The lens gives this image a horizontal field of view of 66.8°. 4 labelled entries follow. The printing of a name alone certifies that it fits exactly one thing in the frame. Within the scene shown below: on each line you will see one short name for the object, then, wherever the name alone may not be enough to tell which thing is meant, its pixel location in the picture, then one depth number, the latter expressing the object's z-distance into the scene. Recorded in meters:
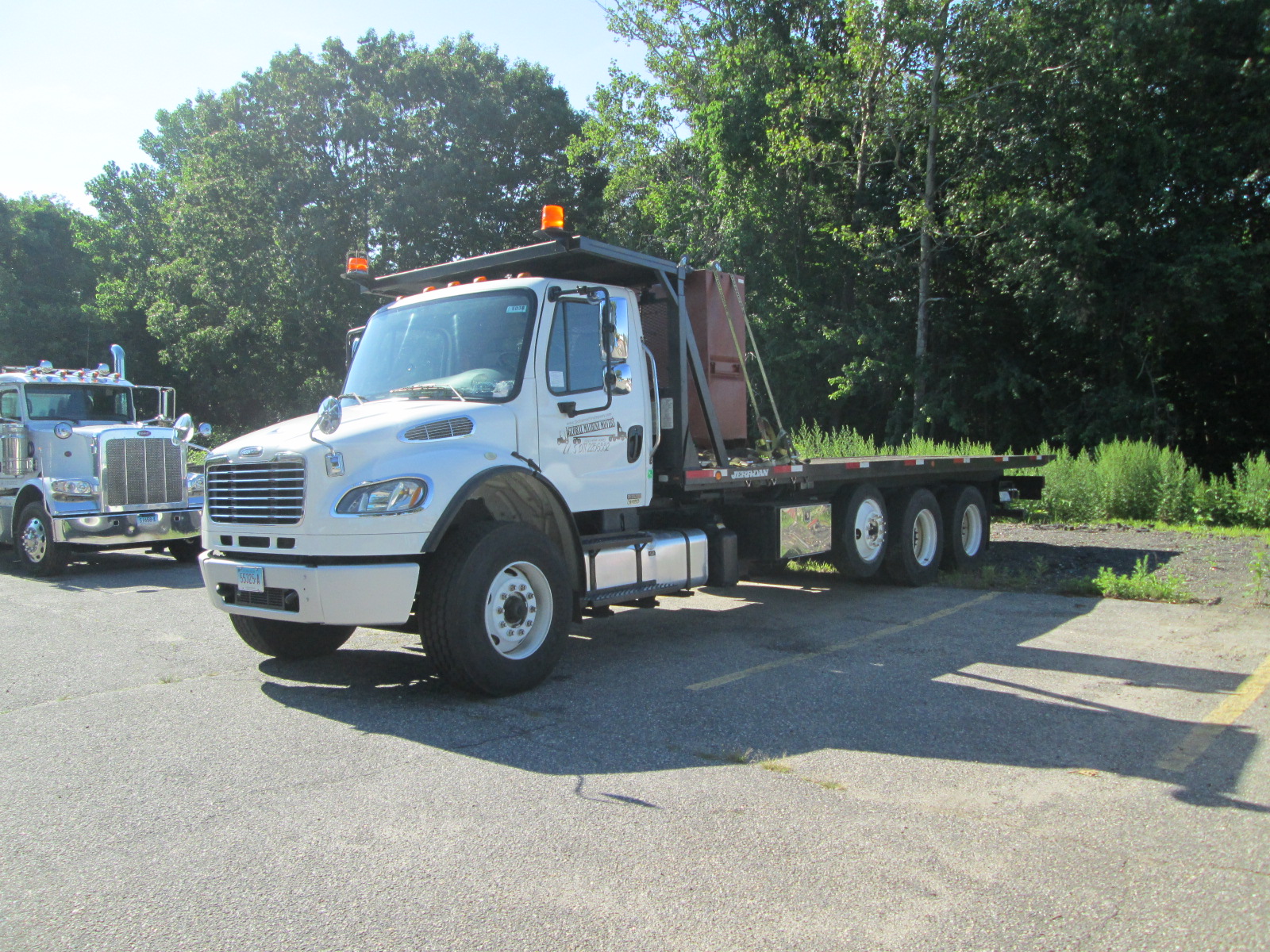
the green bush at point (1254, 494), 14.48
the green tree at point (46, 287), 46.16
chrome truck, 12.51
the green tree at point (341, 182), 34.44
